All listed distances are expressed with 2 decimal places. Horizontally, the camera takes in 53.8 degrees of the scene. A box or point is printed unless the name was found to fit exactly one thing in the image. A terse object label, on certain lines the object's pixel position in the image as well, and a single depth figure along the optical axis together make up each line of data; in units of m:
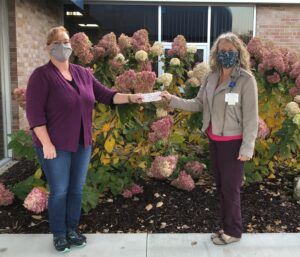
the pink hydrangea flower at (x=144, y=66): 3.40
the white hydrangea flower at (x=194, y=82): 3.21
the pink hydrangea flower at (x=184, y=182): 3.23
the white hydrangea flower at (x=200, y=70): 3.23
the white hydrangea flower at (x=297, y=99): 3.22
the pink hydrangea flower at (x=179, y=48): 3.57
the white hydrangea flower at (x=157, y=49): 3.48
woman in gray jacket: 2.24
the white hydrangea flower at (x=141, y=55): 3.26
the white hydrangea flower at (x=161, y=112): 2.97
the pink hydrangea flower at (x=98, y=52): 3.18
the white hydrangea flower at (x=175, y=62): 3.47
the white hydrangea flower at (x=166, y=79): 3.15
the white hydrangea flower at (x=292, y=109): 3.07
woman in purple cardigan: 2.12
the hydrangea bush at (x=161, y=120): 2.97
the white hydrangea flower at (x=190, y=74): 3.32
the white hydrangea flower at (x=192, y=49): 3.62
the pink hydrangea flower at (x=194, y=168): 3.42
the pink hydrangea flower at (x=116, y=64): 3.22
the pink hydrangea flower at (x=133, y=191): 3.13
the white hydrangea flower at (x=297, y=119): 2.98
